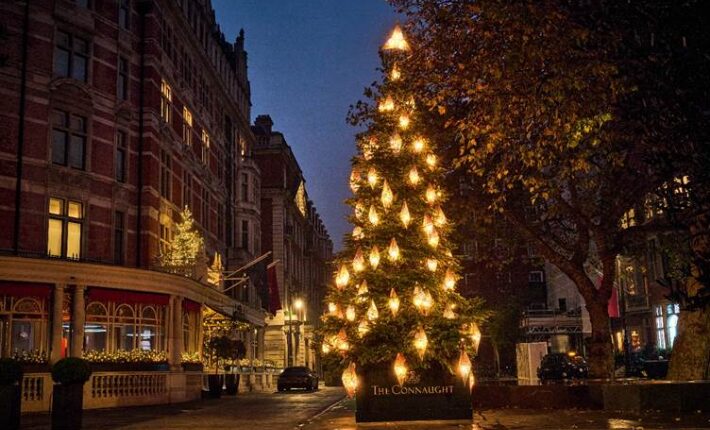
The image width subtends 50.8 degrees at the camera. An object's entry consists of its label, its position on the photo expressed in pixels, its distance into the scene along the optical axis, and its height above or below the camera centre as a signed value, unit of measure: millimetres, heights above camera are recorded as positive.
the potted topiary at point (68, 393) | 14141 -798
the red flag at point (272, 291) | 40906 +3096
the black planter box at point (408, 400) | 15539 -1191
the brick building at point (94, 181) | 23828 +6118
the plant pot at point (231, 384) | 34125 -1670
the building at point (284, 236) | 58750 +9204
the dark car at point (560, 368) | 37906 -1483
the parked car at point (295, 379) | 37725 -1712
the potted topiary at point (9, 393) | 14305 -775
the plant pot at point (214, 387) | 30534 -1598
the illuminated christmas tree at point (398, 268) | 15812 +1610
